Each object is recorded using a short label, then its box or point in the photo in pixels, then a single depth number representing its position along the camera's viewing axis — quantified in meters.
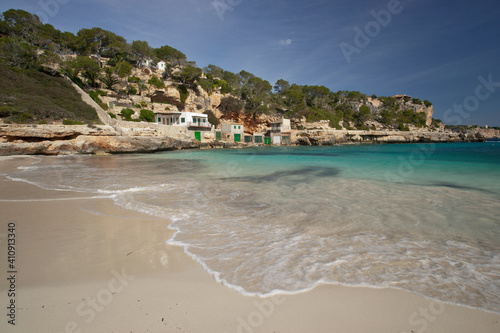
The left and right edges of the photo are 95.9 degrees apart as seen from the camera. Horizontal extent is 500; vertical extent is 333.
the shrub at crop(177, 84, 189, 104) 47.72
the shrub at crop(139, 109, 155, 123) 37.52
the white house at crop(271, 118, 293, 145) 56.09
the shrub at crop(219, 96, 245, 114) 53.78
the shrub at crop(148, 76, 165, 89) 44.59
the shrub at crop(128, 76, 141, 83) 44.19
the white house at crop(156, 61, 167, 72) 54.58
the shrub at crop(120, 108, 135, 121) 35.03
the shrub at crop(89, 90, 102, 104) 34.81
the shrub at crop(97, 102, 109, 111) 34.31
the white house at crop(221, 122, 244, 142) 48.94
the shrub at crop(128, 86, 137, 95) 43.04
